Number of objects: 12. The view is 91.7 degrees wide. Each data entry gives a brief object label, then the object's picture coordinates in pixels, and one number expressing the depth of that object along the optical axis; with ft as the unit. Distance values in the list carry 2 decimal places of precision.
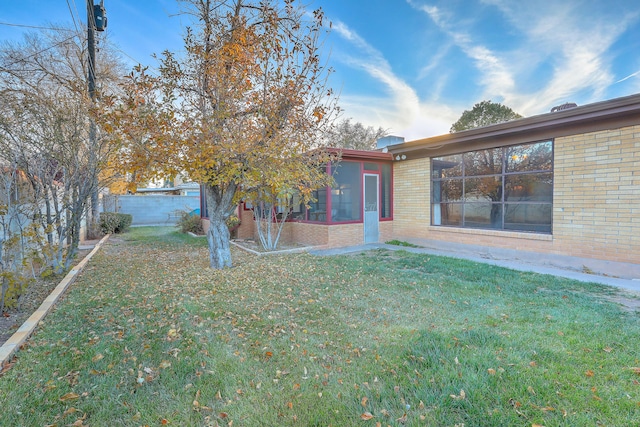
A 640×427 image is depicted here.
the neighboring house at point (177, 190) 87.35
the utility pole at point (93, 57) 19.62
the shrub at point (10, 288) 12.46
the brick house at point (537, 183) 19.70
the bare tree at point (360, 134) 67.77
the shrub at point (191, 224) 46.06
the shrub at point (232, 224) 36.43
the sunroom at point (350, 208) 30.76
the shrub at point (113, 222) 42.76
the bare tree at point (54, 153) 16.46
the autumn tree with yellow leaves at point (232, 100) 17.63
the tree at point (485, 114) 62.90
